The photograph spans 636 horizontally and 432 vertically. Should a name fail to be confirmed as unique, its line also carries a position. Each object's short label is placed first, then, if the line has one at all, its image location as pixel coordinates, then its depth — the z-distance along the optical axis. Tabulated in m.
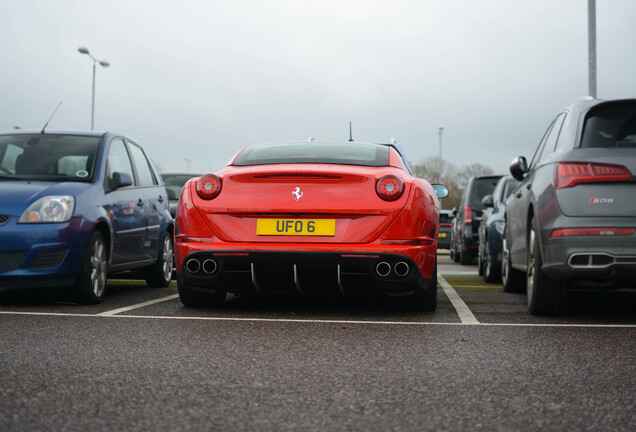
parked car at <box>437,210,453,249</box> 28.25
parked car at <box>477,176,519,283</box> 10.36
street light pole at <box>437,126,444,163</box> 68.08
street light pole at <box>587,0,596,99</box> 17.30
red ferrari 5.66
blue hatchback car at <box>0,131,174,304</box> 6.37
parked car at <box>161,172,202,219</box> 13.49
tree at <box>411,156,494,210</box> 75.68
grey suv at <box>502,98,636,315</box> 5.39
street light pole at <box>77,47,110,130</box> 31.39
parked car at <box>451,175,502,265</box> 15.49
